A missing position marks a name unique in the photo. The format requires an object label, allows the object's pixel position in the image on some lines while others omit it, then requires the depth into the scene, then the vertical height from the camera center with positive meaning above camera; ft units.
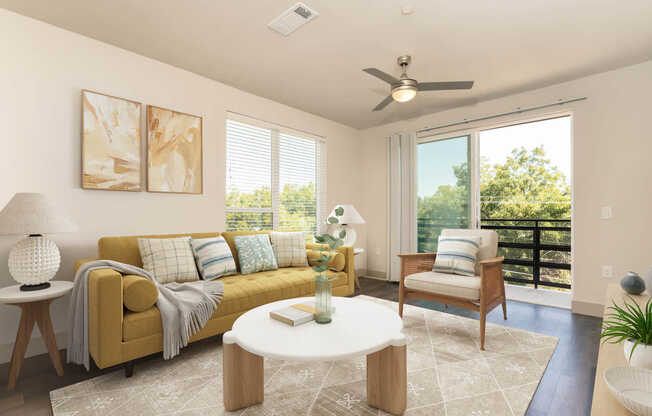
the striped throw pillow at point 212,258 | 9.16 -1.45
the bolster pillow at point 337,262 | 11.19 -1.88
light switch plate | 10.54 -0.02
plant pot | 3.31 -1.57
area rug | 5.43 -3.51
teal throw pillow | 10.10 -1.47
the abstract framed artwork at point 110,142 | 8.48 +1.95
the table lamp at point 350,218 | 13.82 -0.32
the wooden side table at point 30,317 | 6.15 -2.30
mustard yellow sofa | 6.10 -2.27
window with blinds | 12.23 +1.45
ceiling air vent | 7.41 +4.87
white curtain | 15.34 +0.63
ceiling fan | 8.64 +3.59
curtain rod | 11.22 +4.03
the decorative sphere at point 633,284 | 6.82 -1.62
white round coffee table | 4.72 -2.11
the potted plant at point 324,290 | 5.71 -1.51
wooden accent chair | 8.21 -2.04
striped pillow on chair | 9.61 -1.42
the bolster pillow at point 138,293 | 6.46 -1.78
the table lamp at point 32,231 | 6.36 -0.45
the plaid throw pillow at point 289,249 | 11.24 -1.42
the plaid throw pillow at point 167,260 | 8.27 -1.37
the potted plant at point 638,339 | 3.33 -1.41
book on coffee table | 5.61 -1.95
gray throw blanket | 6.47 -2.27
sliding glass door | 13.88 +1.12
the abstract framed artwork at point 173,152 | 9.71 +1.94
